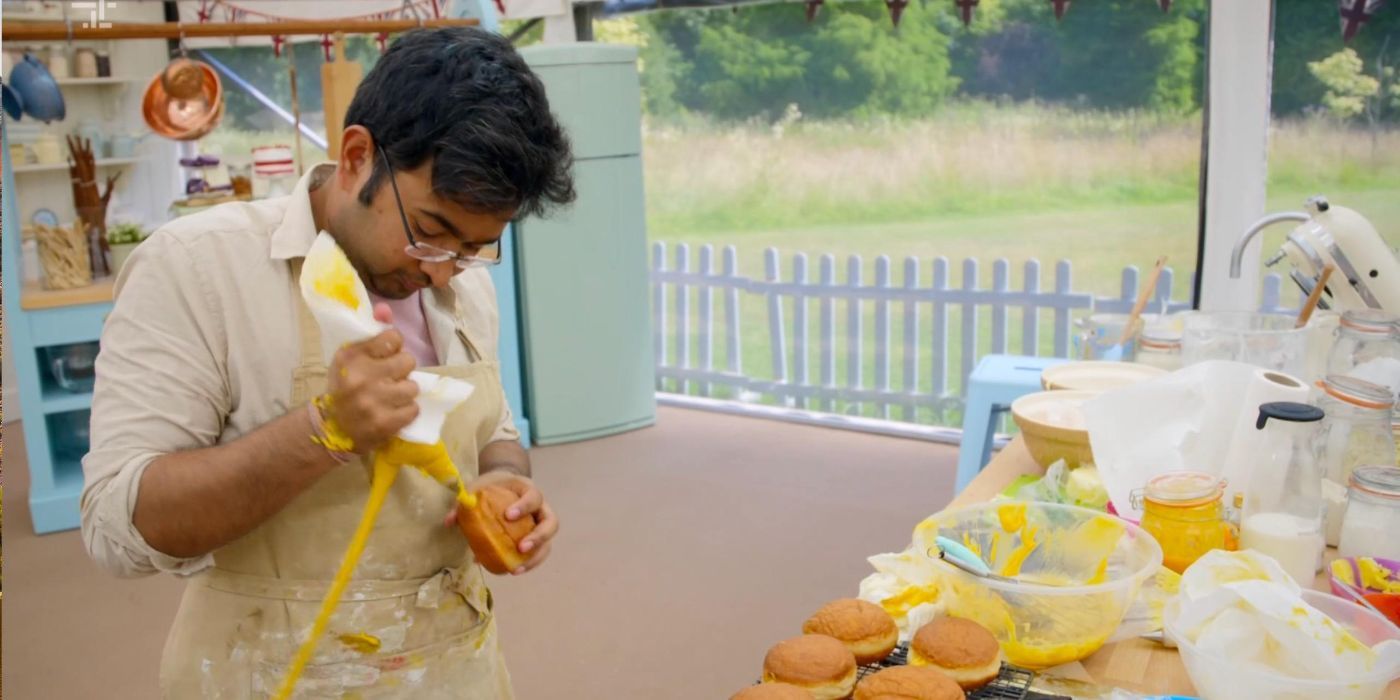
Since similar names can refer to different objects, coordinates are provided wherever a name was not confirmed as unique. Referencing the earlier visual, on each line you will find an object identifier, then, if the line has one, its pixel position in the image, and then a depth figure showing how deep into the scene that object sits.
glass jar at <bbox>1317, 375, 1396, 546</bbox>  1.78
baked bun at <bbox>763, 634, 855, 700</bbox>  1.34
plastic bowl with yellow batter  1.47
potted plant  4.68
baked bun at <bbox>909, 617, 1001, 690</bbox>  1.38
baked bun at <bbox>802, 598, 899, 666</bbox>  1.44
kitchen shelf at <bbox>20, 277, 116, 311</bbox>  4.36
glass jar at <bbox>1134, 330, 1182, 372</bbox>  2.63
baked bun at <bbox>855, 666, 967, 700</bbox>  1.29
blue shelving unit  4.36
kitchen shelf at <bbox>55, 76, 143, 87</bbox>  5.98
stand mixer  2.26
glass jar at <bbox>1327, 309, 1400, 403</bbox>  1.98
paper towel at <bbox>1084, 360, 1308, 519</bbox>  1.89
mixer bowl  2.25
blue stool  3.76
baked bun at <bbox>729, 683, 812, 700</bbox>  1.28
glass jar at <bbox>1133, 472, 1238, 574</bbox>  1.69
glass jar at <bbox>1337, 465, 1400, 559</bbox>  1.62
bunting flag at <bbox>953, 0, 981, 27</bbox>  4.98
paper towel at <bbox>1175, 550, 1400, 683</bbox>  1.32
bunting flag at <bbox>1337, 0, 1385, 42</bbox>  4.21
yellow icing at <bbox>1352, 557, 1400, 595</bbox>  1.55
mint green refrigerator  5.13
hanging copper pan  4.46
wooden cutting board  4.02
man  1.29
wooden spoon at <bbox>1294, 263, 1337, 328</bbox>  2.30
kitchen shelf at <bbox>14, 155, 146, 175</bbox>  5.62
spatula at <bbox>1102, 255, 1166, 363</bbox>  2.90
